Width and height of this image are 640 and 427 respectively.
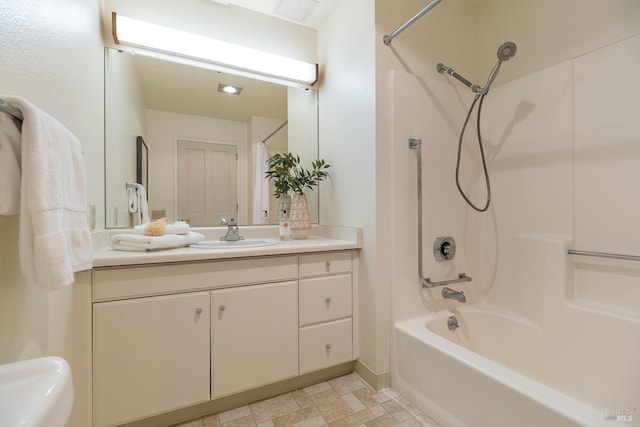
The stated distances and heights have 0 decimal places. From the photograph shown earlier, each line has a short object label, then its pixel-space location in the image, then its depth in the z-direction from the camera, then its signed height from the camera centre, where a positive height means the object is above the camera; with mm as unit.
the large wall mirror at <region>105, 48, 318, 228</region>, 1588 +504
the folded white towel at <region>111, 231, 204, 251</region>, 1252 -128
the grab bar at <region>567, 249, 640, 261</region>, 1244 -199
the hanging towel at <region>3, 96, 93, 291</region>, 593 +28
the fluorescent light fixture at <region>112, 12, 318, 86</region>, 1573 +1029
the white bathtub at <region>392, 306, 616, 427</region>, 896 -679
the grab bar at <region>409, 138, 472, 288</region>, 1584 +30
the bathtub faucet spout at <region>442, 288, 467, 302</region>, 1612 -478
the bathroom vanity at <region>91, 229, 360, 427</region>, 1139 -511
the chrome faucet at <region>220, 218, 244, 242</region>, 1758 -121
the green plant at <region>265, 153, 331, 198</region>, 1938 +277
